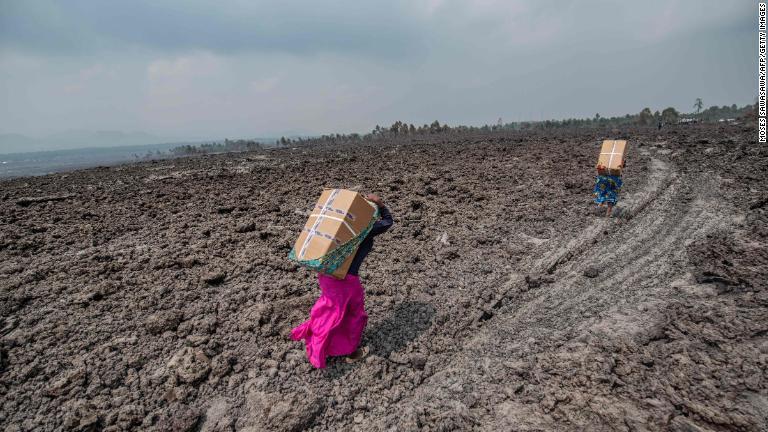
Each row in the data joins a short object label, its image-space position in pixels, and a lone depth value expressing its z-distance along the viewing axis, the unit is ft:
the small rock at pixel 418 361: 12.04
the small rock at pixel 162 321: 13.80
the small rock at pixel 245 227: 23.42
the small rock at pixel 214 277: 17.06
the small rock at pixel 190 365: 11.70
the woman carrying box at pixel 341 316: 11.53
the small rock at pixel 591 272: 16.71
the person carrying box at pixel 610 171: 24.02
